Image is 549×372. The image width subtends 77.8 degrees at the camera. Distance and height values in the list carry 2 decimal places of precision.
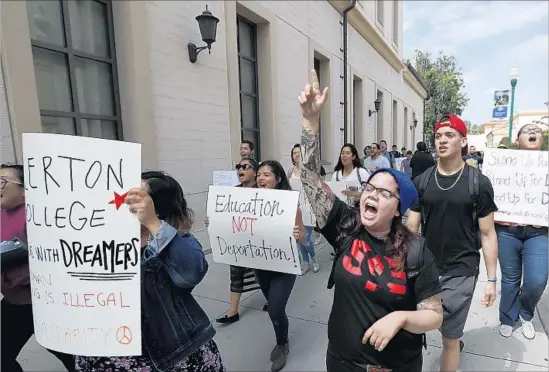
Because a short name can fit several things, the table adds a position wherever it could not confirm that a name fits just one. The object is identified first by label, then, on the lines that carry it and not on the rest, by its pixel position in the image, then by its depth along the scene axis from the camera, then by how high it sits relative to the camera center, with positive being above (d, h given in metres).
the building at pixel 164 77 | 3.26 +1.10
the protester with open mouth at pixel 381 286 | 1.38 -0.57
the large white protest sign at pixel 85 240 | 1.27 -0.31
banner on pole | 22.61 +2.66
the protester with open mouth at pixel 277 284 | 2.63 -1.05
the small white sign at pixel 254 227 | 2.61 -0.60
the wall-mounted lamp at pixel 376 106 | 14.65 +1.90
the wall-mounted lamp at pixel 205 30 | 4.87 +1.80
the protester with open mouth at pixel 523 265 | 2.75 -0.99
